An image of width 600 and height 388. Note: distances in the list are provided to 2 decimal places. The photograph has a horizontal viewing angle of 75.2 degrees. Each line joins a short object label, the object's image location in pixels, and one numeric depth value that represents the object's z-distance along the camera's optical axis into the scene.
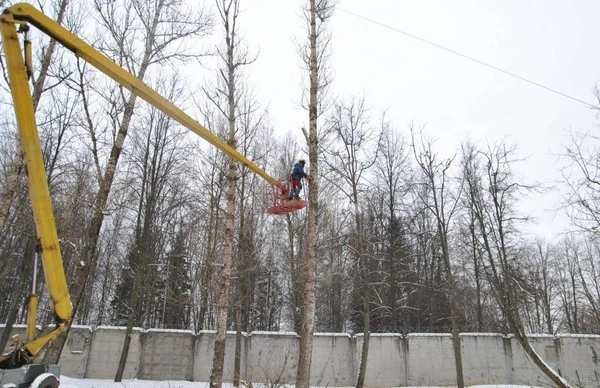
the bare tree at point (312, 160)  8.48
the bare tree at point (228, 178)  10.12
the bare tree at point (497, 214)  20.52
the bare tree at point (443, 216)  18.08
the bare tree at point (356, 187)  17.58
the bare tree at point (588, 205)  15.43
